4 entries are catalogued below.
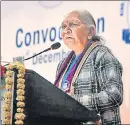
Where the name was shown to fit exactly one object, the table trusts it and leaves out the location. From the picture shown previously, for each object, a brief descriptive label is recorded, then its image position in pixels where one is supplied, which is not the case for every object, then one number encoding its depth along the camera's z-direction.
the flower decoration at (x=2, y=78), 4.24
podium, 4.04
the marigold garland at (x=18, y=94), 4.05
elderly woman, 4.40
